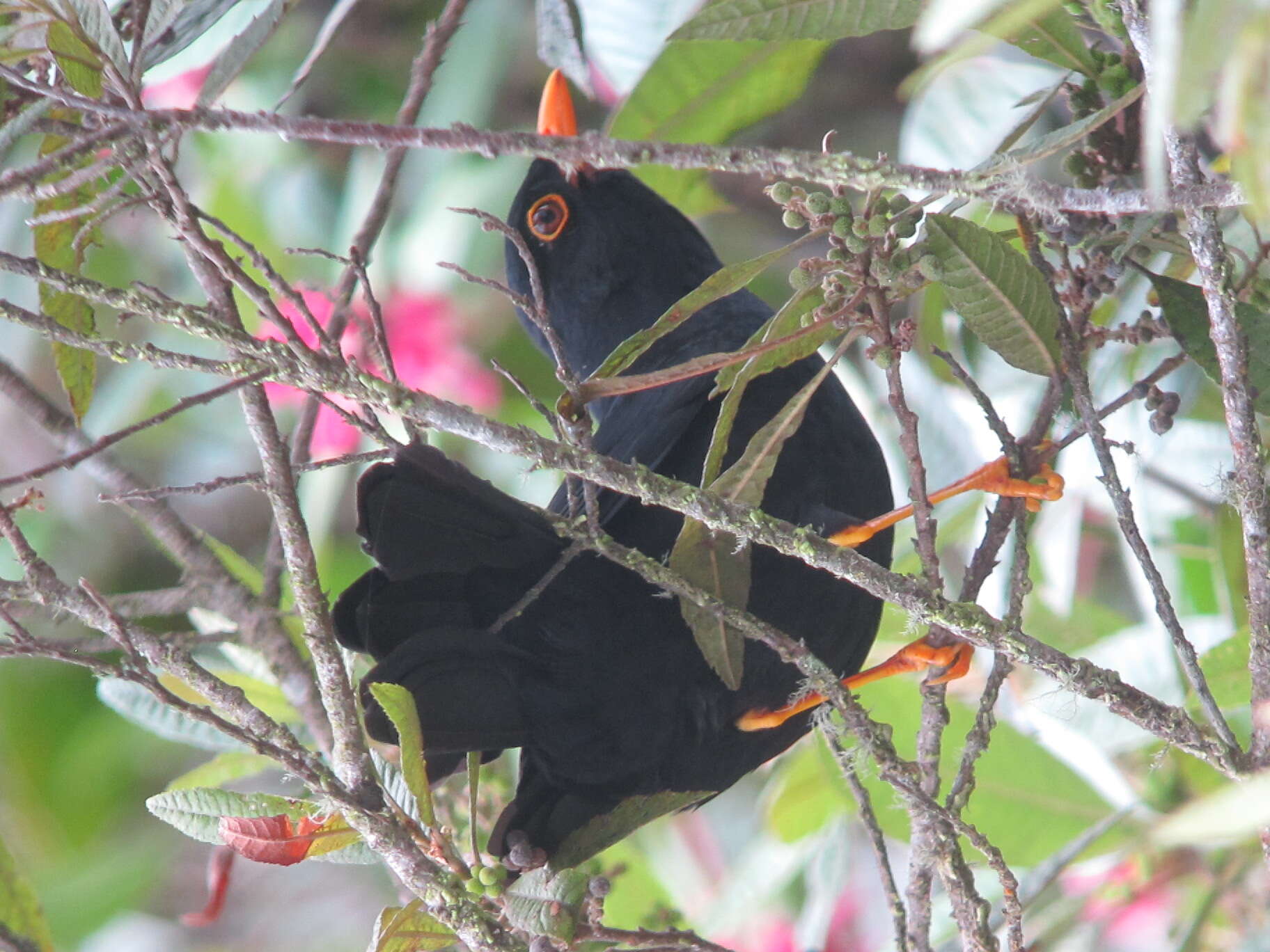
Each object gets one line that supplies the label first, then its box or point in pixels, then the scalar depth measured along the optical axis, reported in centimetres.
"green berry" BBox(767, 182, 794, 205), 442
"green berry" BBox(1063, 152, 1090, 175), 446
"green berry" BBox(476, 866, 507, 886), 445
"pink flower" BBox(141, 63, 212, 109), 472
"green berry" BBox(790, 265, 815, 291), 443
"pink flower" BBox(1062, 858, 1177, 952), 459
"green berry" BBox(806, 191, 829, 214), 442
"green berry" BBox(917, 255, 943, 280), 443
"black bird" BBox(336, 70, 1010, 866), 447
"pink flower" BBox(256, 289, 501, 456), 470
